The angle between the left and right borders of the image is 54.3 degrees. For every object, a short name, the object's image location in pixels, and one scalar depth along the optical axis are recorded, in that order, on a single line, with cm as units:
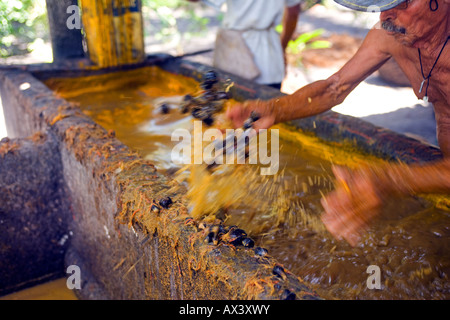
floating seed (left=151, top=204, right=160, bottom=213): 211
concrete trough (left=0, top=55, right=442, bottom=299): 180
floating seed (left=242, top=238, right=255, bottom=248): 184
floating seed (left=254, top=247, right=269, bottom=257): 178
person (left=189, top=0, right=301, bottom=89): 435
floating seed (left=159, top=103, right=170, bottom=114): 281
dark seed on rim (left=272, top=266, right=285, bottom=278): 165
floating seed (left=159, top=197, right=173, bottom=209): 212
